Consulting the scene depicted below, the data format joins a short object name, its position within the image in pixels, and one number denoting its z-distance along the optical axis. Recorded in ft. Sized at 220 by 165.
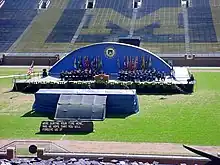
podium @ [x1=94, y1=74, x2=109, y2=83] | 122.62
